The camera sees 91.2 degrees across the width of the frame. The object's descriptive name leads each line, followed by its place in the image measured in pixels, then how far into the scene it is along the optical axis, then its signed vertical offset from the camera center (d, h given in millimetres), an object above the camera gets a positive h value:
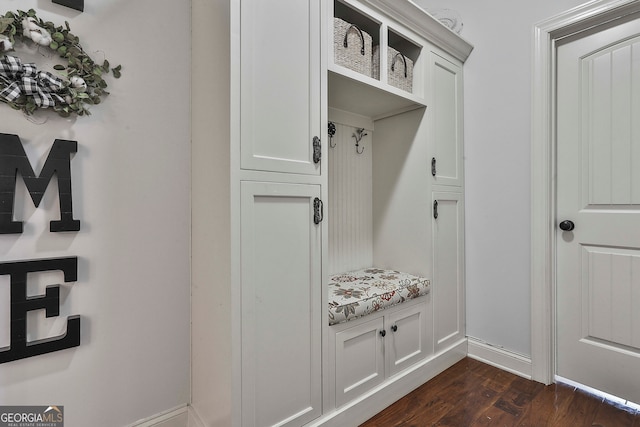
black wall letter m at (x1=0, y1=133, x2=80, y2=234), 1102 +136
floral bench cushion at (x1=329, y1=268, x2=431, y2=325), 1444 -396
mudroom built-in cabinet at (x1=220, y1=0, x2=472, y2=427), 1178 +40
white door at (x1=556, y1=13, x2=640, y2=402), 1620 +37
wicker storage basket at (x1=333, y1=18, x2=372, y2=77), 1455 +817
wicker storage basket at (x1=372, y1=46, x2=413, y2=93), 1688 +827
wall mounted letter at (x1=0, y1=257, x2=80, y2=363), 1123 -342
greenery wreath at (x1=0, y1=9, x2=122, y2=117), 1091 +523
